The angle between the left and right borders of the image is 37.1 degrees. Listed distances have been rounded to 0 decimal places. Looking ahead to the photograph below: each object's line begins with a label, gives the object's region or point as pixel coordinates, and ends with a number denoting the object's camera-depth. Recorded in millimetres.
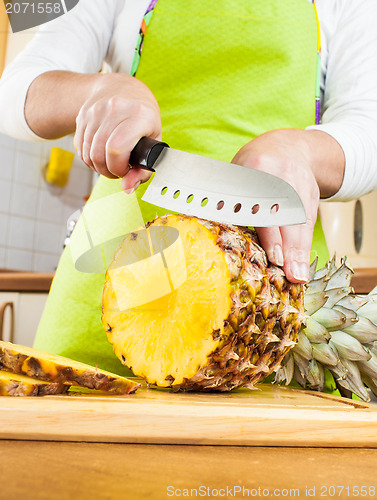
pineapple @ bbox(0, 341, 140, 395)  538
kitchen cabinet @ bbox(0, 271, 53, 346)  1801
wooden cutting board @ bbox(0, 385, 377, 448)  438
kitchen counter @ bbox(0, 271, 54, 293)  1771
